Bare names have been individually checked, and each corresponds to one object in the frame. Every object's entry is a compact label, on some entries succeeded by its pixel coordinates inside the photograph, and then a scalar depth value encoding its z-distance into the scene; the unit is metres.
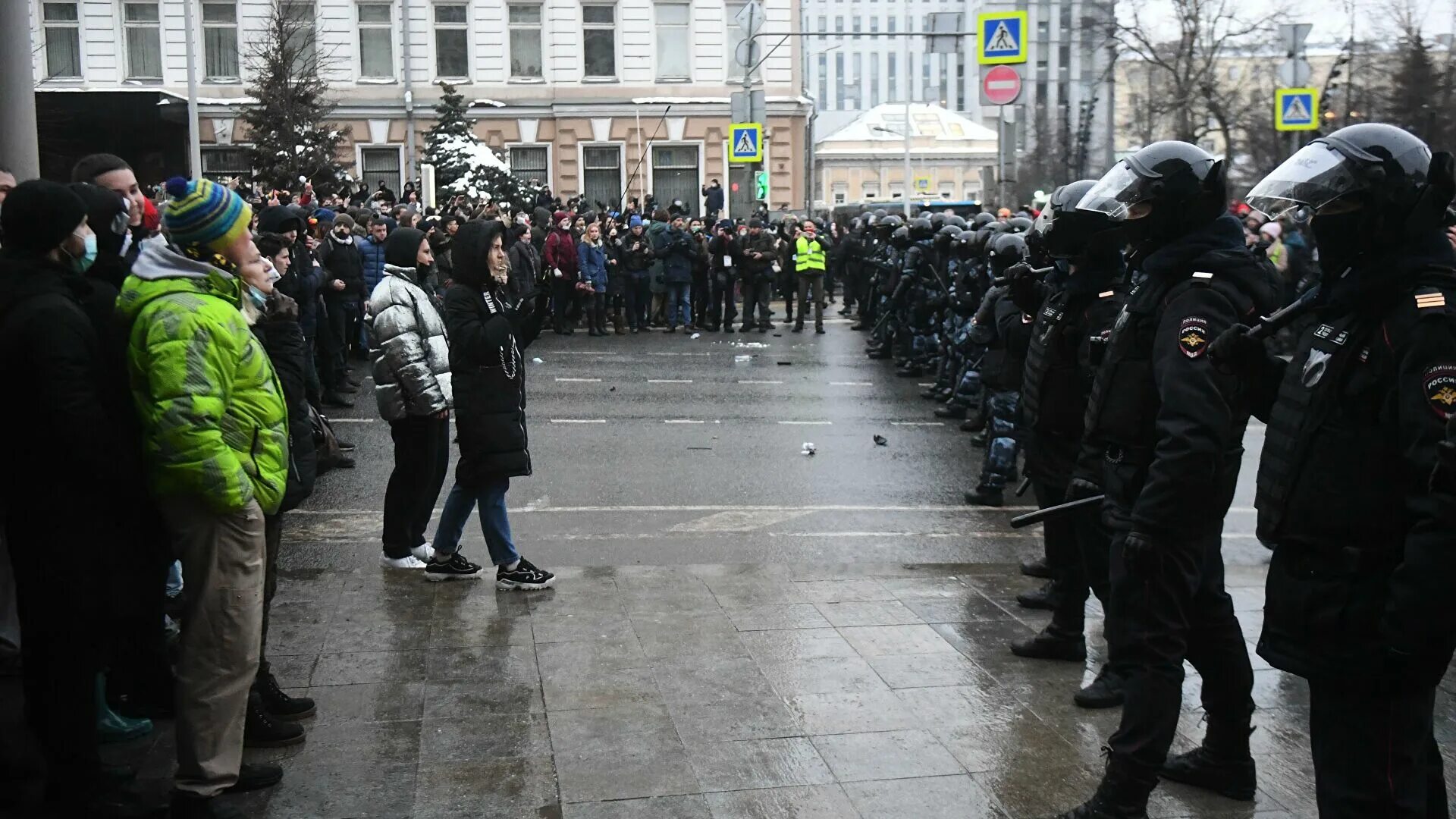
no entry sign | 21.23
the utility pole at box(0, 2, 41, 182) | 7.80
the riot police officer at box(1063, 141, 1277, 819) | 4.51
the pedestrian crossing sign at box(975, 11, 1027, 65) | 21.48
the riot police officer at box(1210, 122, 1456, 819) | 3.49
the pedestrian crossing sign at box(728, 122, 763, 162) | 29.70
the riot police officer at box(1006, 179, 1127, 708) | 6.11
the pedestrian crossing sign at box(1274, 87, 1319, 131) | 23.02
